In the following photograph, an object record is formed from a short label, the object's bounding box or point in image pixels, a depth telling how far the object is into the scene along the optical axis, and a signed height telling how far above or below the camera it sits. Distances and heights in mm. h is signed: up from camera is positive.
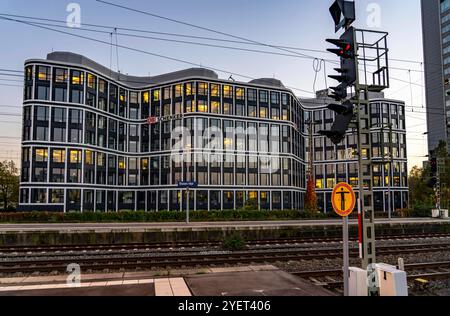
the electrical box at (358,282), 7752 -2282
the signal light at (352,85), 8008 +2499
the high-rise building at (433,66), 145875 +53763
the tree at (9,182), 64062 +1437
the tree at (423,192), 56562 -1447
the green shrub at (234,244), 17969 -3078
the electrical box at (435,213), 42500 -3694
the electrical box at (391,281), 7379 -2170
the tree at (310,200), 45906 -1996
